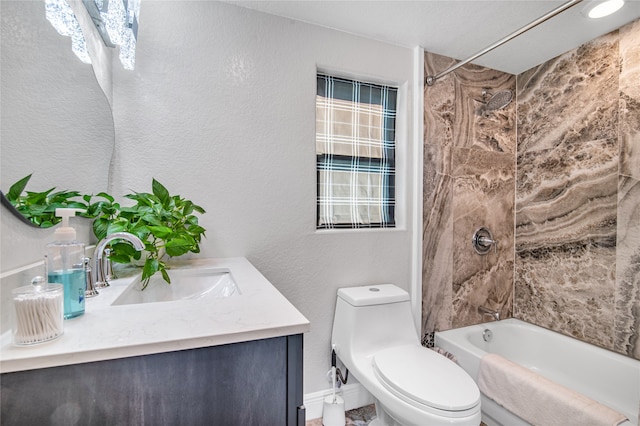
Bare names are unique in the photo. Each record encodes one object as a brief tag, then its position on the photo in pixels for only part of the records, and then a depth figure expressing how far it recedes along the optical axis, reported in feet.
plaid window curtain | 6.24
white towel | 3.98
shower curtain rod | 4.12
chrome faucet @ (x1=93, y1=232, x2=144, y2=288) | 3.09
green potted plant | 3.43
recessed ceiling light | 4.60
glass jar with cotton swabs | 1.91
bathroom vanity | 1.82
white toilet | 3.85
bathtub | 5.34
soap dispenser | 2.36
